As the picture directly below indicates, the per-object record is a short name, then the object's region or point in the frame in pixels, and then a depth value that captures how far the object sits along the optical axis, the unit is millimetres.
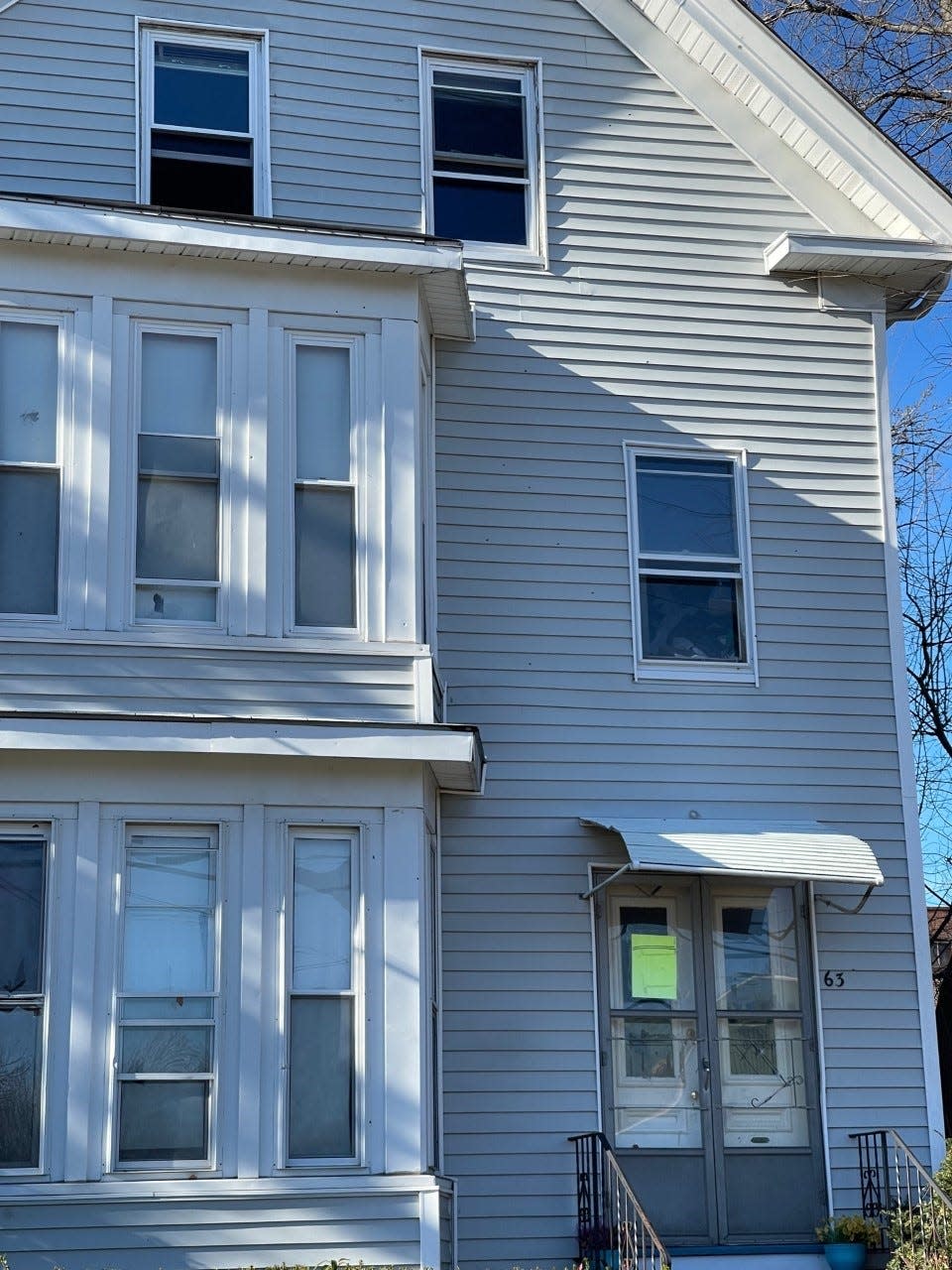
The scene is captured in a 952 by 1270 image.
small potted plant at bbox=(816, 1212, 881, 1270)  10281
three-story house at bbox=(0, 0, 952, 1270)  9086
